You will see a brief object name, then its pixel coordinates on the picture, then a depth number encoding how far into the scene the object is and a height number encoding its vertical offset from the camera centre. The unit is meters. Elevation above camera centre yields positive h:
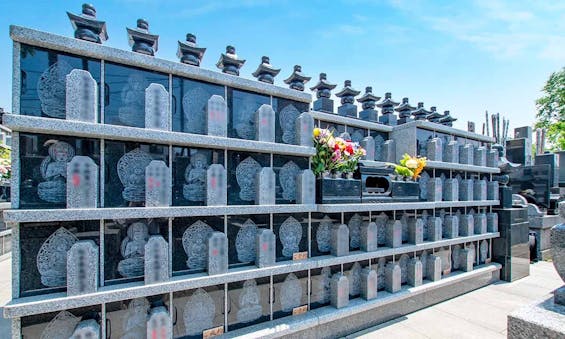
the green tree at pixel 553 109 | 21.56 +5.31
